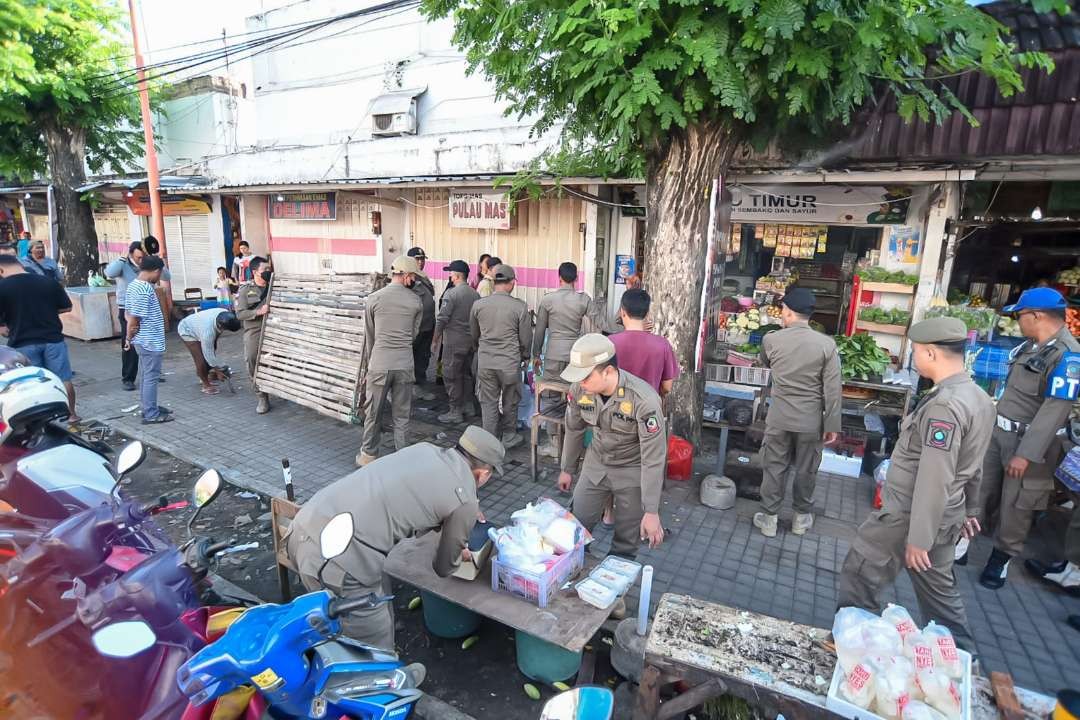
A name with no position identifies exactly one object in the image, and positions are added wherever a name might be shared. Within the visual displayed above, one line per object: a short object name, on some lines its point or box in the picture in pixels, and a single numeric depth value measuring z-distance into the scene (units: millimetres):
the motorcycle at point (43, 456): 3768
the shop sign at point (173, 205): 14094
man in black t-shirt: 6719
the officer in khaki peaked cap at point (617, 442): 3807
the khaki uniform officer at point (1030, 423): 4344
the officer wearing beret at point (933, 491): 3119
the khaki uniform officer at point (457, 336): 7746
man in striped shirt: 7473
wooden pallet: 7062
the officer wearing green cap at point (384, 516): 3104
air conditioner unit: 10508
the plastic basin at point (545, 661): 3426
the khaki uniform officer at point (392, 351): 6234
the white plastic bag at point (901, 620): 2578
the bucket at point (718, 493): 5738
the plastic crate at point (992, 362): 6465
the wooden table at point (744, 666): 2506
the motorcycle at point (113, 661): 2439
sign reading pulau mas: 9188
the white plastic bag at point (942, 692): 2248
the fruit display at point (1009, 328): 6840
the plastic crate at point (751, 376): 7219
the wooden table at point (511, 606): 3059
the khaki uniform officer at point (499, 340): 6840
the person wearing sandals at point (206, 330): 8305
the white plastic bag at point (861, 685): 2363
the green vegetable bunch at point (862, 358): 6449
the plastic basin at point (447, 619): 3830
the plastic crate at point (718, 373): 7469
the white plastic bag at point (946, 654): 2377
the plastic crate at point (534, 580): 3258
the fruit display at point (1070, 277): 7570
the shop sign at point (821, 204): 6953
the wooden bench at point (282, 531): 4000
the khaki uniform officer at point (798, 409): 4957
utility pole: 11516
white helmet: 4191
